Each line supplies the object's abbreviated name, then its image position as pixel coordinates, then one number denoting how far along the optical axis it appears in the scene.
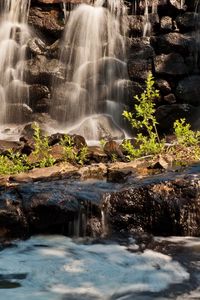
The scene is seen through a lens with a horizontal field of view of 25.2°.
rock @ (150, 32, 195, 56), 14.40
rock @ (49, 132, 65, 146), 10.24
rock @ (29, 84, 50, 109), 14.90
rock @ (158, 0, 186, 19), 15.13
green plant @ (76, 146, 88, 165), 8.23
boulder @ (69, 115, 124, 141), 13.35
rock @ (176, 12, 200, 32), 14.83
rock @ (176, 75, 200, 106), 13.73
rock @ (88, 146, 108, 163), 8.55
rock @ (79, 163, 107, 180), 7.05
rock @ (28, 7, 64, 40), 16.12
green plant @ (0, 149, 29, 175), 7.69
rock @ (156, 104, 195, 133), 13.64
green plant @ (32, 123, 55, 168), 8.05
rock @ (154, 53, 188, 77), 14.01
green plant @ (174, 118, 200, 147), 8.27
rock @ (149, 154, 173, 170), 7.12
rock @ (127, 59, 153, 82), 14.27
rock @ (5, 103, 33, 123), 14.77
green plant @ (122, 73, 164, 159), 8.19
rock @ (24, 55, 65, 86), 15.06
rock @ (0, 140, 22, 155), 9.61
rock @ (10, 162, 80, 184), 7.01
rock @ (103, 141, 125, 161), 8.59
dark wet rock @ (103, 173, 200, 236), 5.31
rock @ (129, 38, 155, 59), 14.63
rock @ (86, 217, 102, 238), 5.22
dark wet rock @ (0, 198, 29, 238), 5.08
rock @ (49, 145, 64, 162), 8.75
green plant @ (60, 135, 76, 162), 8.16
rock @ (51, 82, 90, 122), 14.49
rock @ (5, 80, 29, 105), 14.94
